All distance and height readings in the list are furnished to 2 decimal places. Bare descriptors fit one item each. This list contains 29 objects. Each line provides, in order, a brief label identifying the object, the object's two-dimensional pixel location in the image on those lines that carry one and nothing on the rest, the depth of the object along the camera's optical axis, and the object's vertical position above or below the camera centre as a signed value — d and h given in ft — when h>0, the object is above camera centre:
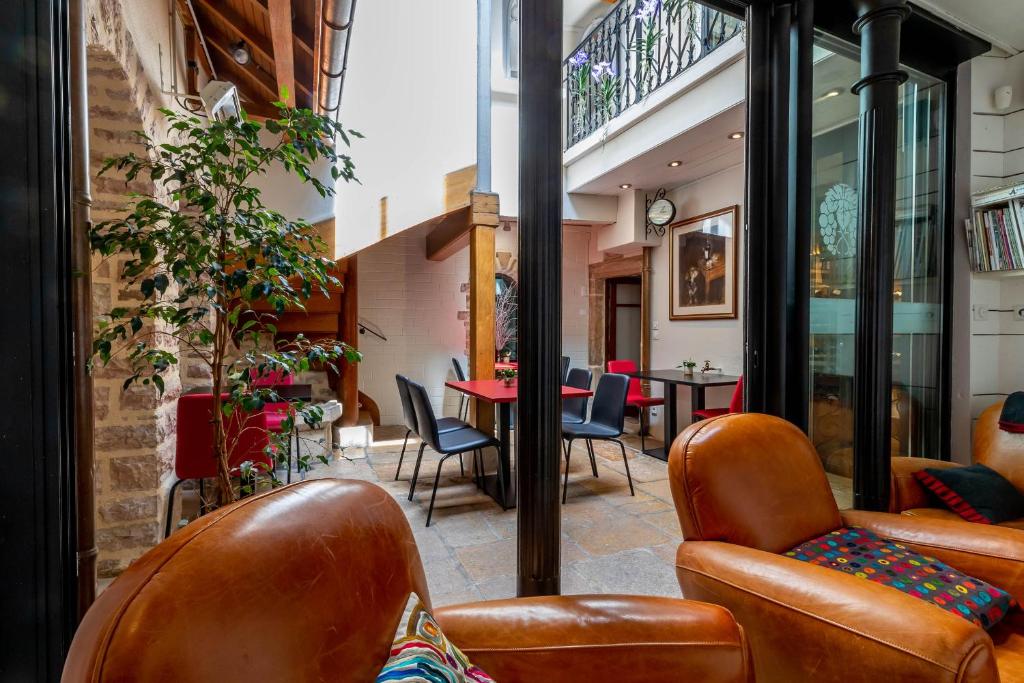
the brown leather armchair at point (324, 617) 1.97 -1.33
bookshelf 7.69 +1.63
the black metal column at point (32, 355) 3.41 -0.16
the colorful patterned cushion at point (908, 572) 3.67 -1.96
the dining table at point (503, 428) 10.48 -2.12
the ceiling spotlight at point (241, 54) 10.81 +6.14
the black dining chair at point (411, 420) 11.29 -2.05
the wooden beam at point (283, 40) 7.70 +5.23
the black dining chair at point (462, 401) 17.54 -2.48
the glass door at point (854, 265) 7.61 +1.10
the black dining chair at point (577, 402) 13.60 -2.05
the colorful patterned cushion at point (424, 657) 2.38 -1.65
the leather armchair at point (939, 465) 6.47 -1.89
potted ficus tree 4.91 +0.89
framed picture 15.07 +2.14
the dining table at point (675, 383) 13.58 -1.45
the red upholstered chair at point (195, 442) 7.39 -1.68
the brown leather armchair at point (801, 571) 2.89 -1.80
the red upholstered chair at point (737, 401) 10.95 -1.57
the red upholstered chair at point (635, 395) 15.90 -2.18
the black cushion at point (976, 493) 6.02 -2.04
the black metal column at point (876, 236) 6.21 +1.22
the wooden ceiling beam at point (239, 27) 9.89 +6.54
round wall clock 17.31 +4.23
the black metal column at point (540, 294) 4.68 +0.37
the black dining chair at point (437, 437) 9.86 -2.30
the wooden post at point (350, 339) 17.13 -0.24
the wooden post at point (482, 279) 13.10 +1.44
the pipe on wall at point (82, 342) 3.99 -0.08
